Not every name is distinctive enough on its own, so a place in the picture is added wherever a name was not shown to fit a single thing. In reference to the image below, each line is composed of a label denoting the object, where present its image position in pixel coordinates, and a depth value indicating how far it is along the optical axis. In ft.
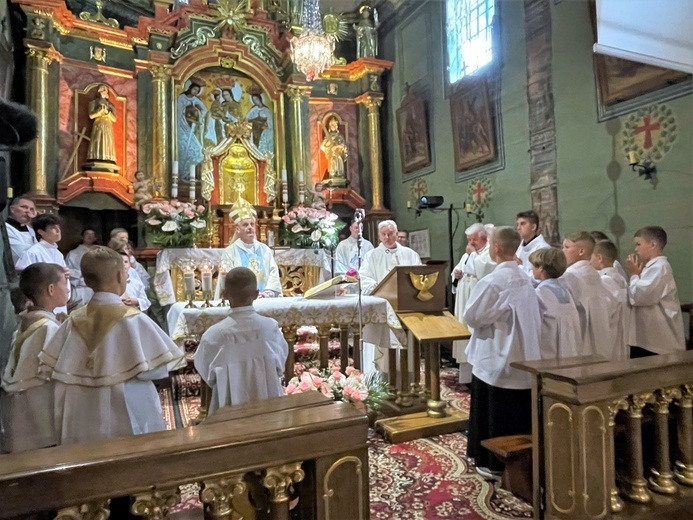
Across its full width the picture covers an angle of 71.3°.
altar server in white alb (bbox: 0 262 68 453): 7.19
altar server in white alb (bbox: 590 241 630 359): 14.29
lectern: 13.85
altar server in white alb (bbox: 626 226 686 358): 13.83
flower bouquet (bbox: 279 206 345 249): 27.22
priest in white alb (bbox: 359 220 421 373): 19.90
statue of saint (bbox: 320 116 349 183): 33.94
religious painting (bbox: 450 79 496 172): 25.46
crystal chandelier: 20.24
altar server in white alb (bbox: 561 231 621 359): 12.94
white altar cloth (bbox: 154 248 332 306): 24.67
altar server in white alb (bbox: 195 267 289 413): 9.22
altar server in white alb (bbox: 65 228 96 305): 19.42
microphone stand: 13.62
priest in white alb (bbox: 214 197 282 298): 18.62
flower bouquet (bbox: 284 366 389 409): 11.63
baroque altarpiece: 26.96
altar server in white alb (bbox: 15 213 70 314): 16.07
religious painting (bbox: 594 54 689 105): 16.57
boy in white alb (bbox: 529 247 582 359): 11.19
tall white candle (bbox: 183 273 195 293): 13.75
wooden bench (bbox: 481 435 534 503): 9.00
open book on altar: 14.56
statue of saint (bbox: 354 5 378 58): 33.92
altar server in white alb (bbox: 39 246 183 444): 6.87
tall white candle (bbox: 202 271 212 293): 13.91
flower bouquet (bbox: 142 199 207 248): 23.65
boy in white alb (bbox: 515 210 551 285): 18.67
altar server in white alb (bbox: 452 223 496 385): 17.62
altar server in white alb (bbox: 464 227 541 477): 10.67
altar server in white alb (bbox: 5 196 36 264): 16.72
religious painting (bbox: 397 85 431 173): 30.91
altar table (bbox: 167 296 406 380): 13.00
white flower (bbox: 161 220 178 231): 23.47
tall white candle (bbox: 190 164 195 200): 28.79
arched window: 26.17
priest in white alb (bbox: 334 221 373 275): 28.58
